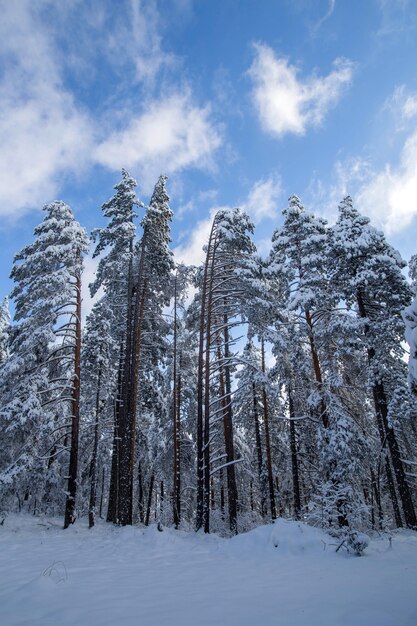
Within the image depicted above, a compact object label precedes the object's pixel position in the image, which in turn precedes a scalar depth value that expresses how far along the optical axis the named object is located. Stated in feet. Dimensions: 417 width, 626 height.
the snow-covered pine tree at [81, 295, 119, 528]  66.80
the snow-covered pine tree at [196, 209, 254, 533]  45.87
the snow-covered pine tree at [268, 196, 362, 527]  34.83
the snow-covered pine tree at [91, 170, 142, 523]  54.24
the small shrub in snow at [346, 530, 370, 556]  22.20
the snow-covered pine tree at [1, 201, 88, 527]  43.39
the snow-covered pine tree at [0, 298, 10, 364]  93.98
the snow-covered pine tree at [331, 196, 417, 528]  47.50
